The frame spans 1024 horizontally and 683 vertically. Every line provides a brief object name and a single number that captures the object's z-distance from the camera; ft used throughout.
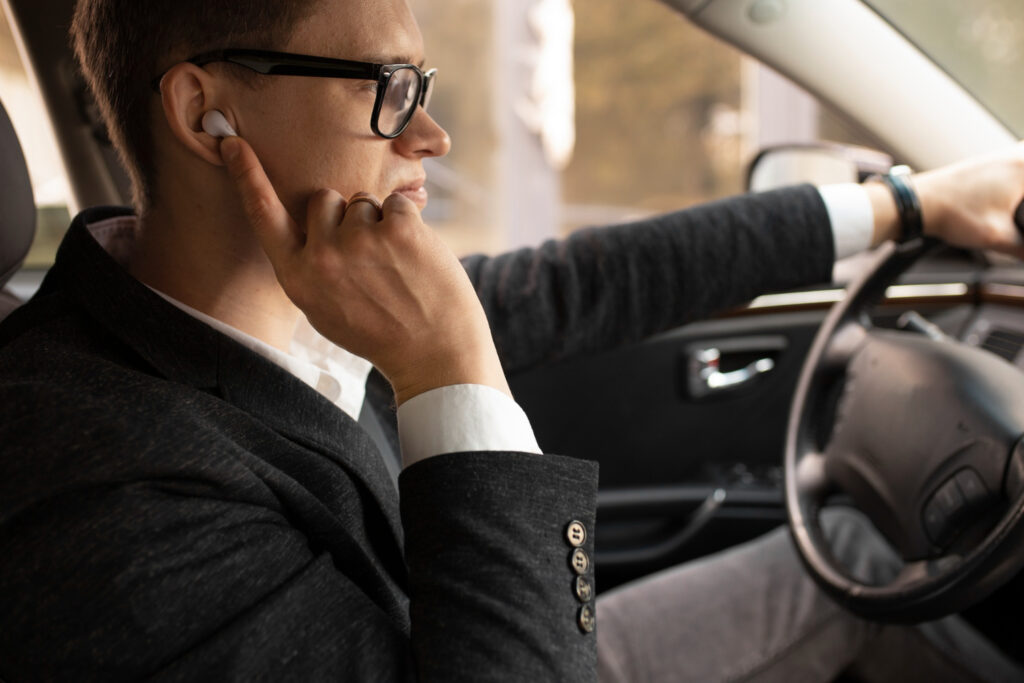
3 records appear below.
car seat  3.58
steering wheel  3.68
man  2.36
